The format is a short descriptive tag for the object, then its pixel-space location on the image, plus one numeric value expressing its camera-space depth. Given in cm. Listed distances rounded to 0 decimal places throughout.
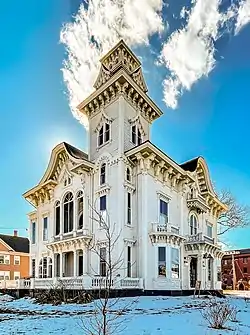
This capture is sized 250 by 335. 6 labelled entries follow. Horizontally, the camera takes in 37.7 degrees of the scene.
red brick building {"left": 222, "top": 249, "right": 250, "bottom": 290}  7275
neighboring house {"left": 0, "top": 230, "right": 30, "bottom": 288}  5115
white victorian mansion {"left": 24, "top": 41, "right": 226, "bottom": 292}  2255
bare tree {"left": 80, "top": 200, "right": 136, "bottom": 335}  757
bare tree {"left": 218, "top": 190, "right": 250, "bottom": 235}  4122
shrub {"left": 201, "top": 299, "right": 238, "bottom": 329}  873
